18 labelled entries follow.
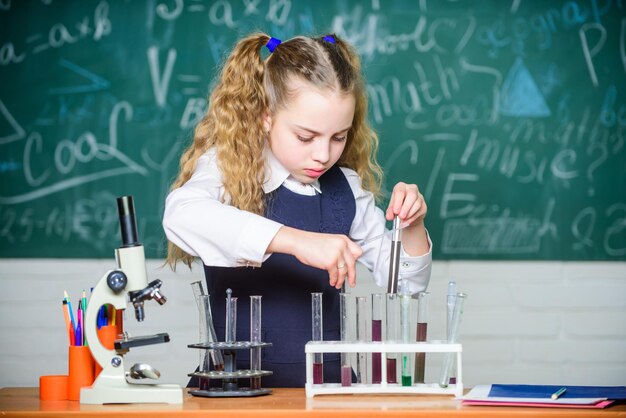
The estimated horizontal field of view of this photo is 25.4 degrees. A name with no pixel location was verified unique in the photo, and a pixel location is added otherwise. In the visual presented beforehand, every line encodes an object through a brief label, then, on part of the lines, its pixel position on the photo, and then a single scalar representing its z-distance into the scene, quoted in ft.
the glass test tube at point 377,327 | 7.21
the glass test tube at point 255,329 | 7.32
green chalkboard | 11.84
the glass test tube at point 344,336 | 7.15
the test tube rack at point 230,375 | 7.07
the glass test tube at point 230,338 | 7.14
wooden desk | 6.58
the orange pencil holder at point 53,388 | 7.20
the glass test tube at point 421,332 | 7.17
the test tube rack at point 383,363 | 7.03
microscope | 6.94
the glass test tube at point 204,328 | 7.32
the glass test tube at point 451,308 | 7.17
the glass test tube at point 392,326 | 7.17
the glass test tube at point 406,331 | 7.14
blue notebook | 6.93
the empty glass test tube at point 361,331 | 7.21
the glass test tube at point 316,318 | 7.36
